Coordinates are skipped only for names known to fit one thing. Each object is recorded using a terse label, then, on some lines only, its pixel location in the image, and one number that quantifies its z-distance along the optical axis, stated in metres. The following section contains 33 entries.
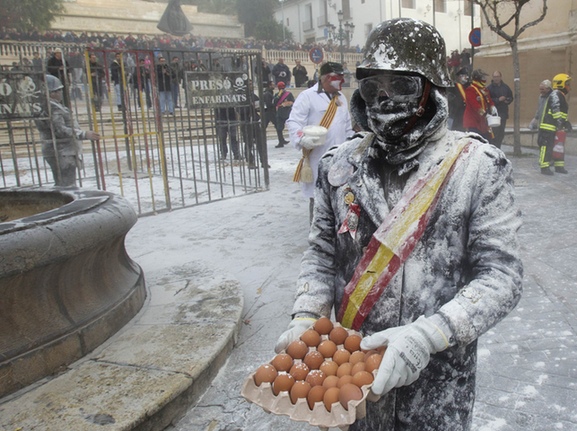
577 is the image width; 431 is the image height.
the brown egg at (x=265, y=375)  1.55
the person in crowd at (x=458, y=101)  10.53
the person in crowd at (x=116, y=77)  7.33
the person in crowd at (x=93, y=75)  9.59
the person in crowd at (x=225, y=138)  10.43
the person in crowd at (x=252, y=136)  8.90
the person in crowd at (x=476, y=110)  9.80
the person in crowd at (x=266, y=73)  20.00
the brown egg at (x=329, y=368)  1.59
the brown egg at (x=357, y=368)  1.51
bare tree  12.36
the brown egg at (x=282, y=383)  1.52
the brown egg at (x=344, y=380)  1.48
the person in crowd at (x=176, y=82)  7.61
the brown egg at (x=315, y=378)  1.55
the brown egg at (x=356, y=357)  1.58
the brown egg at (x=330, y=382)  1.50
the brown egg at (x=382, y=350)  1.52
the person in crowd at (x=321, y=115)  5.84
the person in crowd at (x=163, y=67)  7.65
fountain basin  2.87
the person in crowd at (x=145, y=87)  7.31
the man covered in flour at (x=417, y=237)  1.47
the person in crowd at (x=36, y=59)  13.60
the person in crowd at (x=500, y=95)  12.53
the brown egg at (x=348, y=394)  1.38
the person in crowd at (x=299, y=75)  23.16
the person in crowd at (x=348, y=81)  23.32
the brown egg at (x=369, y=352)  1.54
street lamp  32.13
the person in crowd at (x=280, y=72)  21.83
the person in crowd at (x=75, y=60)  15.80
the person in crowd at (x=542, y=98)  10.73
